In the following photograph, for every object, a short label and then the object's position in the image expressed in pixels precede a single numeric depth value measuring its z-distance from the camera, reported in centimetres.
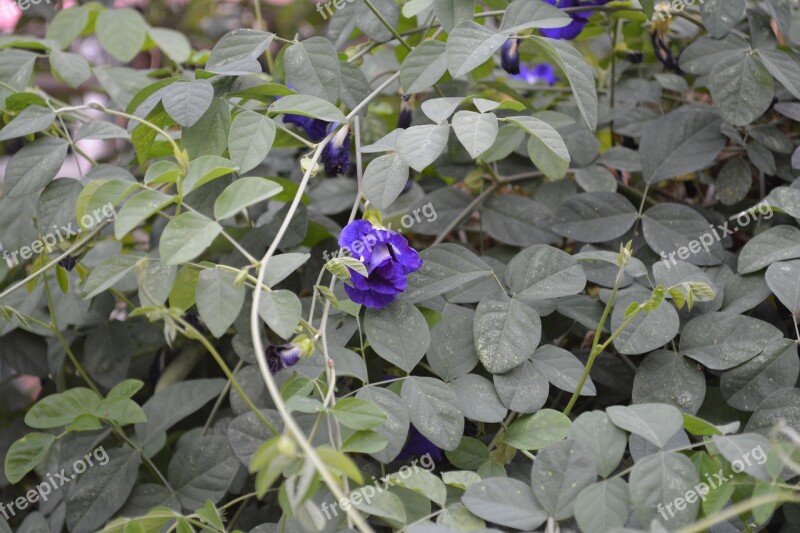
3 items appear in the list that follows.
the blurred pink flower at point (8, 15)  161
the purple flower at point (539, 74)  138
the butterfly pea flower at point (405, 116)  120
